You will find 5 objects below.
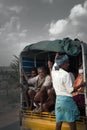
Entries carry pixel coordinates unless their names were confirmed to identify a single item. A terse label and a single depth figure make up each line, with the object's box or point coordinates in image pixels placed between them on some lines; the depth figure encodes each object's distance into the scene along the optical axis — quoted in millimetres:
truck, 2295
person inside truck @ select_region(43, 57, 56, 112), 2512
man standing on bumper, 2172
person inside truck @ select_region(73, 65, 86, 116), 2346
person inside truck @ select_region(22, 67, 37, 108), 2760
